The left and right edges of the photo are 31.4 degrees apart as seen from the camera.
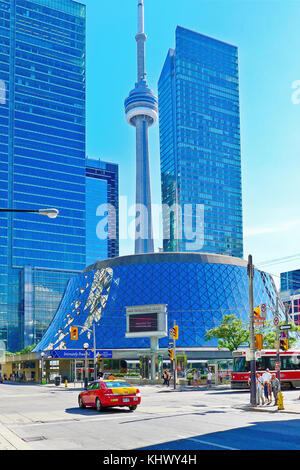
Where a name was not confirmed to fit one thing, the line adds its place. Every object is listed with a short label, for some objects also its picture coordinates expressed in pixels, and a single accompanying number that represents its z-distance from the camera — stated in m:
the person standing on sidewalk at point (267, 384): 29.88
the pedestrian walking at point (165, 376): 54.21
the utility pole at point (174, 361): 50.21
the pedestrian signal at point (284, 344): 32.84
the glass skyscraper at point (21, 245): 189.62
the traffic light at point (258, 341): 28.58
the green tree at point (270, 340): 59.69
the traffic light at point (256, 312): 29.75
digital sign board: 66.31
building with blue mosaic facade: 84.93
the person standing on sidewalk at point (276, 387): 28.62
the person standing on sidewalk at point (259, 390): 28.98
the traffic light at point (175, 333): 49.11
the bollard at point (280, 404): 25.23
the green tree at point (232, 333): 58.87
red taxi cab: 24.52
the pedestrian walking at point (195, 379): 53.47
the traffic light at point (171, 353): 51.09
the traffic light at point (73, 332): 53.16
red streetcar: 42.19
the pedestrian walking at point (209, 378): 48.62
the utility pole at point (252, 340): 27.56
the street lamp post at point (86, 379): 55.15
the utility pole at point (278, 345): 31.97
